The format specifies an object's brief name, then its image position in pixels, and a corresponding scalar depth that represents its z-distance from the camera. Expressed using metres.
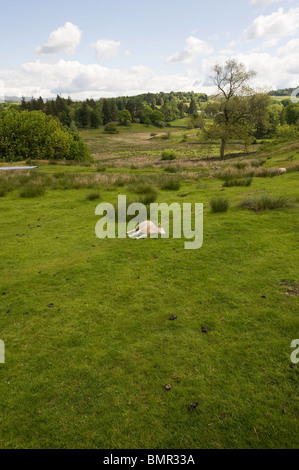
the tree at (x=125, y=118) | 126.22
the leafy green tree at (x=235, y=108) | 34.09
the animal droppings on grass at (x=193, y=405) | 2.97
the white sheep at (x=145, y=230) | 7.90
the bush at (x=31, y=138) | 38.09
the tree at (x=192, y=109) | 156.75
